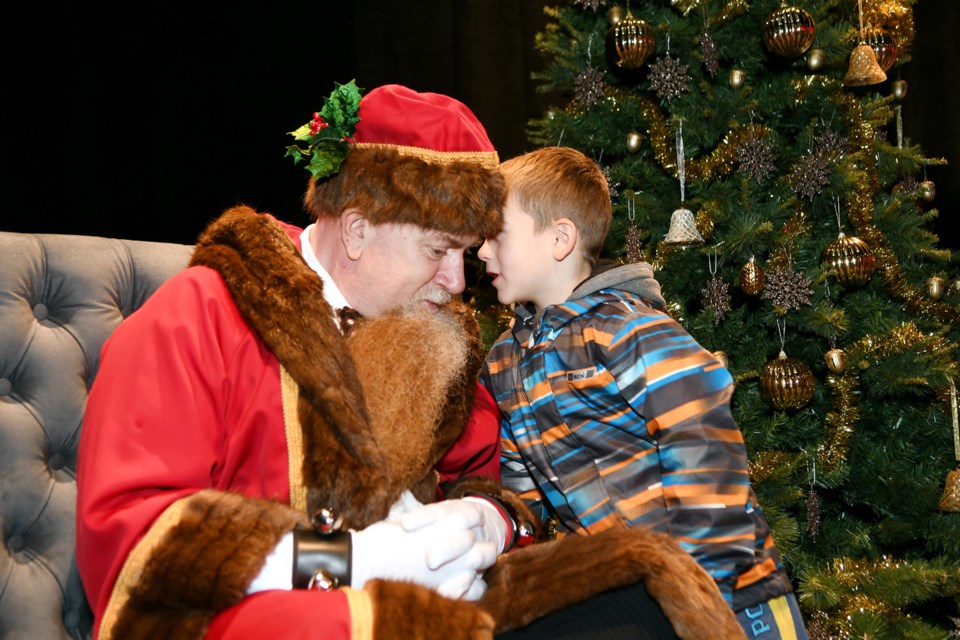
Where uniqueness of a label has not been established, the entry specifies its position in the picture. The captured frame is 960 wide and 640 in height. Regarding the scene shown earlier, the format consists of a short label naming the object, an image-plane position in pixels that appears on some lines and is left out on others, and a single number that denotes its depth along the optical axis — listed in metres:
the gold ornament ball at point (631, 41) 2.70
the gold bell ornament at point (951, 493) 2.79
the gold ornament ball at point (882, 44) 3.12
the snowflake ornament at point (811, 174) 2.79
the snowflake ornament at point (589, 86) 2.95
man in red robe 1.26
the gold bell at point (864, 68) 2.82
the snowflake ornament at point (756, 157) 2.74
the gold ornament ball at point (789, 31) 2.63
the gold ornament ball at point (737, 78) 2.76
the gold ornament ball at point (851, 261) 2.75
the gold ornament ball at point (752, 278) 2.70
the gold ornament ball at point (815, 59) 2.80
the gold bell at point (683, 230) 2.67
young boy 1.80
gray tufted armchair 1.69
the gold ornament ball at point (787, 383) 2.69
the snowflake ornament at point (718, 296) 2.80
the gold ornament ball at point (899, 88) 3.53
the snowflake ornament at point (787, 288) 2.72
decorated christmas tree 2.71
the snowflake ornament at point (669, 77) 2.81
